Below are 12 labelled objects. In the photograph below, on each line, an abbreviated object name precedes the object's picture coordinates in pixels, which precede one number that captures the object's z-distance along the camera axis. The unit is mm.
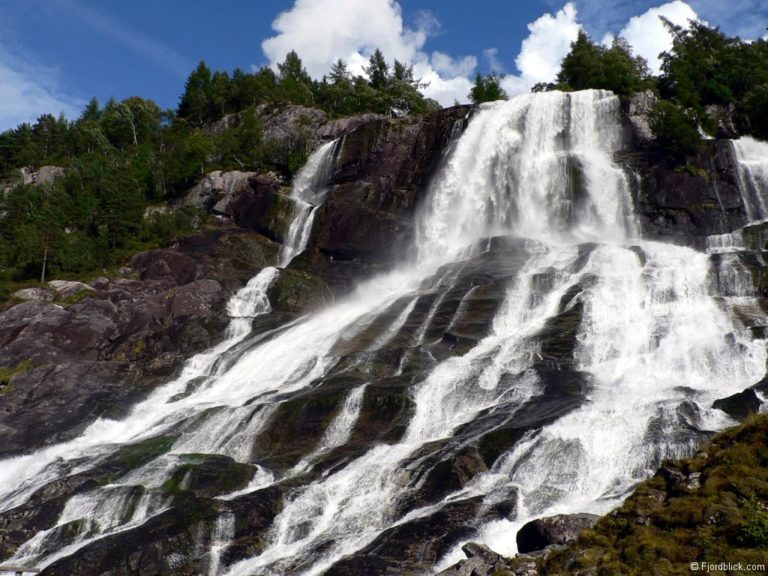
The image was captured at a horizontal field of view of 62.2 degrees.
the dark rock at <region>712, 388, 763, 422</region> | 22406
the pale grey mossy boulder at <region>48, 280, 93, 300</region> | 50531
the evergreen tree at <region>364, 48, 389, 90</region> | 99750
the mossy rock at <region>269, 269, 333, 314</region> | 48781
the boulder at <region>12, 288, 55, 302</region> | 50344
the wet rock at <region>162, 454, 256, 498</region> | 23531
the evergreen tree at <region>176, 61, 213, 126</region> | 105062
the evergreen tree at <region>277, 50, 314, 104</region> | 96688
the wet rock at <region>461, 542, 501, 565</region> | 14109
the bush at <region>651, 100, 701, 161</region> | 50219
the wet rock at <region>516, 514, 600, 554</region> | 14695
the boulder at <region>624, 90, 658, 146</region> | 54844
